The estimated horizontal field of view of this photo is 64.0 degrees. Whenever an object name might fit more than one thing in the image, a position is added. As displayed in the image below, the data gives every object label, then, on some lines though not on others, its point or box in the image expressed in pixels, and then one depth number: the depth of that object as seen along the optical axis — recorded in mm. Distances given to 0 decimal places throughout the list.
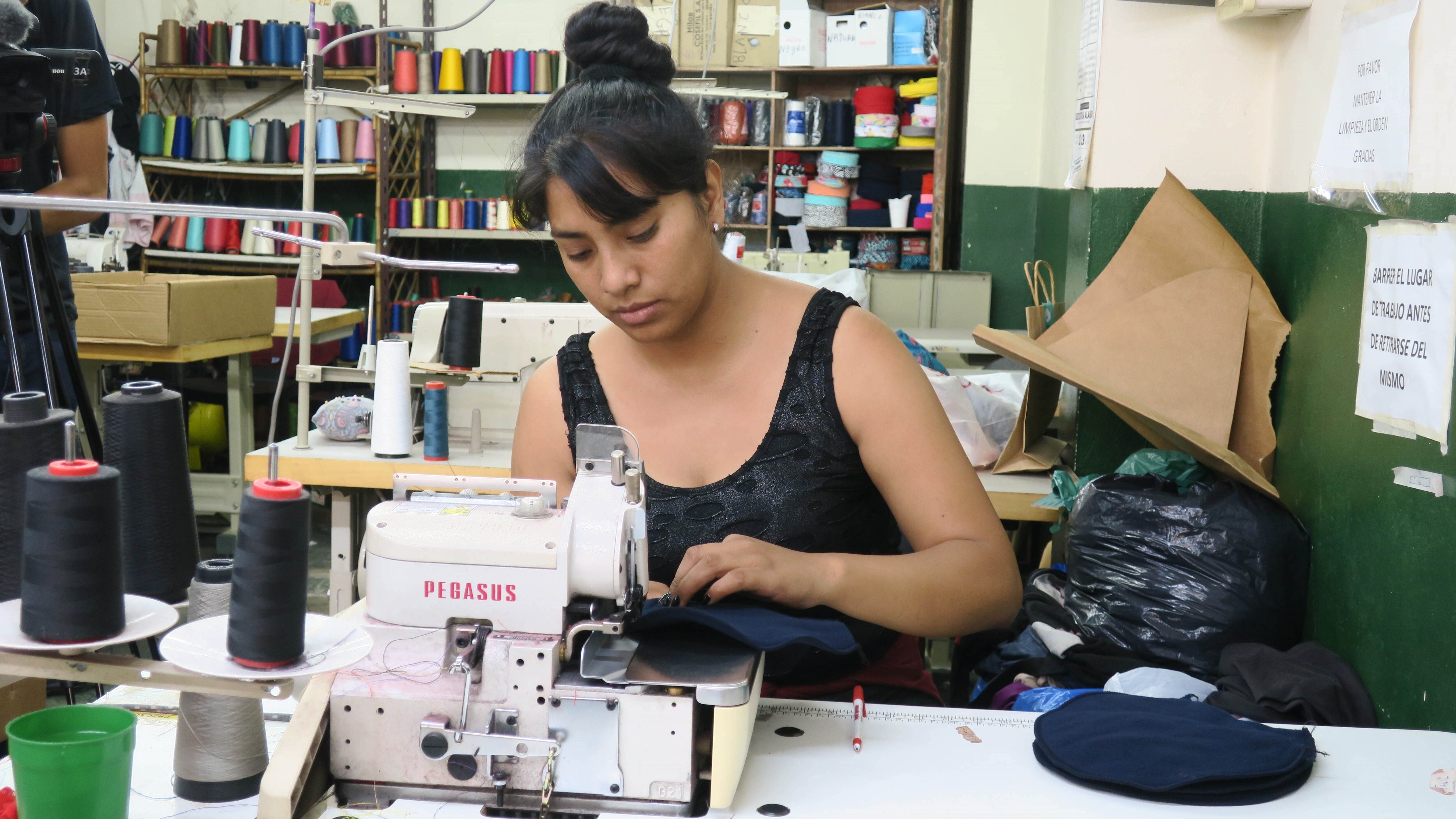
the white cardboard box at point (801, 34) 5660
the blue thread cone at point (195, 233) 6594
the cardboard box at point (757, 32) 5754
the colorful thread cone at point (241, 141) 6547
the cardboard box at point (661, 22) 4469
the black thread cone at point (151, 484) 969
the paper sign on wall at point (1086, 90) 2412
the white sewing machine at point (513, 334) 2484
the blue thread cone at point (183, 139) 6570
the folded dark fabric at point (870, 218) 5828
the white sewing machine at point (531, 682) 953
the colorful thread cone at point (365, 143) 6363
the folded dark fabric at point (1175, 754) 979
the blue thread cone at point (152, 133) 6527
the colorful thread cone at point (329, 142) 6438
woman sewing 1277
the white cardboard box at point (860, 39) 5562
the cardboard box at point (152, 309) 3439
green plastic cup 789
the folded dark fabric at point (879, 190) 5816
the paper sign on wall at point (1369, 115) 1512
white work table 970
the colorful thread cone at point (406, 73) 6348
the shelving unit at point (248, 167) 6328
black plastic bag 1820
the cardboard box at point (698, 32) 5531
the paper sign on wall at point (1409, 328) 1363
